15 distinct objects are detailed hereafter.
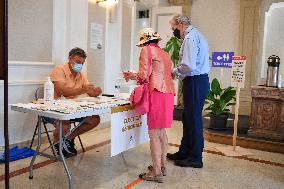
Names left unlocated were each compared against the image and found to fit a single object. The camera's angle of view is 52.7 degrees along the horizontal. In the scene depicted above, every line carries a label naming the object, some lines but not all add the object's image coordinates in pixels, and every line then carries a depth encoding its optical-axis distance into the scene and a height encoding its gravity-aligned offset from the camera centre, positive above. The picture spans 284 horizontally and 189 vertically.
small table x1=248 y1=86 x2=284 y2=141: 4.08 -0.58
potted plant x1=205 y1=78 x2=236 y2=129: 4.57 -0.54
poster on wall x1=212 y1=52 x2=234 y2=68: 4.16 +0.17
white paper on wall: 4.46 +0.50
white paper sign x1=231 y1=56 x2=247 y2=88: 3.77 +0.00
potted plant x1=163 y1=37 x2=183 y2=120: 5.88 +0.39
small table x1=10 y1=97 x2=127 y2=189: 2.26 -0.39
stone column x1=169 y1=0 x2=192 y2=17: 6.67 +1.53
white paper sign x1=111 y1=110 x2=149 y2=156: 2.76 -0.65
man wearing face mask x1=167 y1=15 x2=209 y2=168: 3.03 -0.10
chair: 3.39 -0.34
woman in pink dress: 2.62 -0.20
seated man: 3.20 -0.22
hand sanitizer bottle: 2.67 -0.24
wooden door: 6.05 +0.67
